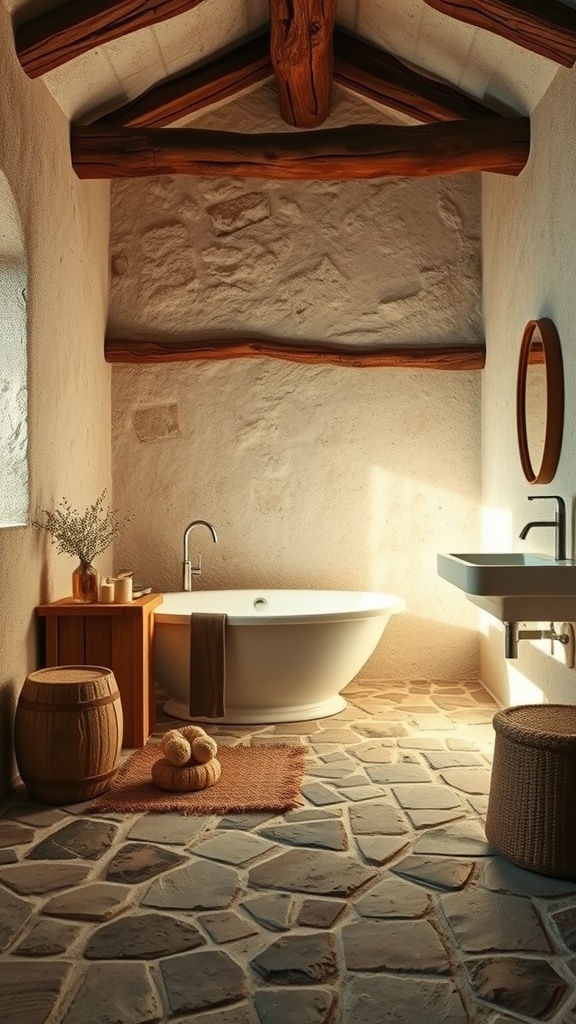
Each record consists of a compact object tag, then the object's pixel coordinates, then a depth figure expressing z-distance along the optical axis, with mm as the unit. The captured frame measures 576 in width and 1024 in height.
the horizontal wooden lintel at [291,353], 5102
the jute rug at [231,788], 3180
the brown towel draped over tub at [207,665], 4074
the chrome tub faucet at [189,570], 4918
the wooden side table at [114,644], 3781
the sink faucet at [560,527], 3494
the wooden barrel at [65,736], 3180
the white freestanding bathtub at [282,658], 4098
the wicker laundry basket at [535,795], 2533
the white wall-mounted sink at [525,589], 2973
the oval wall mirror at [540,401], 3639
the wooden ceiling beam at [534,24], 3361
